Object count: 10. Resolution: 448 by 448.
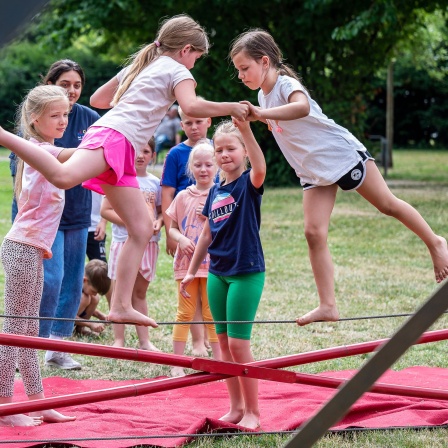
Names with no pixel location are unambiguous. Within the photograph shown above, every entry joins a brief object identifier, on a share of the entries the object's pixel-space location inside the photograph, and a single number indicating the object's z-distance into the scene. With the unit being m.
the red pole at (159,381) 5.71
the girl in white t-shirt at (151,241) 9.92
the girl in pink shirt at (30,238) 6.78
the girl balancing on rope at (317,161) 6.30
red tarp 6.75
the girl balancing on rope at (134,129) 5.42
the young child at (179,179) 9.72
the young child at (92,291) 11.08
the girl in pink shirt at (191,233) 9.03
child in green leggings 6.85
